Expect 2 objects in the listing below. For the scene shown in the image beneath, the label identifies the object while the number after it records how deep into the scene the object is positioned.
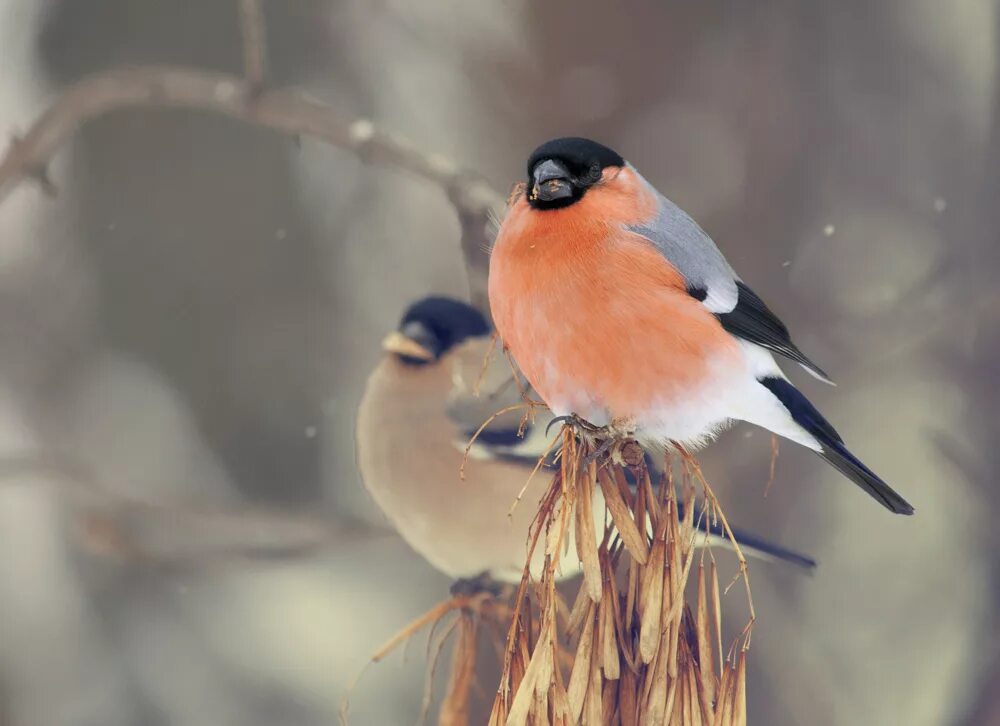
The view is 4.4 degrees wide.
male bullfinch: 3.54
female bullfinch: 3.62
